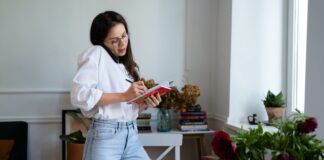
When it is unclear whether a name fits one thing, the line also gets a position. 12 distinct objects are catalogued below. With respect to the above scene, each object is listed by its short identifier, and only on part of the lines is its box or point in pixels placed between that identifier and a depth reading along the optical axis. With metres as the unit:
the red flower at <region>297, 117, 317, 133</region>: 1.01
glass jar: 2.61
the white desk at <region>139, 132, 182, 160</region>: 2.47
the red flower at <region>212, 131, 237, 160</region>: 0.96
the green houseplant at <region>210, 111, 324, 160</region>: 0.98
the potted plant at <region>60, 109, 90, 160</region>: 2.37
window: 2.41
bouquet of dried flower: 2.54
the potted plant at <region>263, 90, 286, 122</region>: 2.33
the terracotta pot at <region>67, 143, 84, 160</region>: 2.36
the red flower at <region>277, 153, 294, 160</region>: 0.96
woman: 1.42
